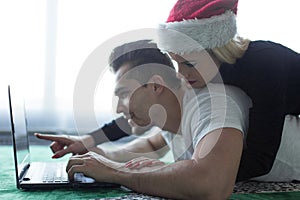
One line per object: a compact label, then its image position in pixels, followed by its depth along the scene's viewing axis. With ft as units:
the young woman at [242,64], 3.43
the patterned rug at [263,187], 3.58
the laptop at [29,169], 3.31
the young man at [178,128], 2.96
